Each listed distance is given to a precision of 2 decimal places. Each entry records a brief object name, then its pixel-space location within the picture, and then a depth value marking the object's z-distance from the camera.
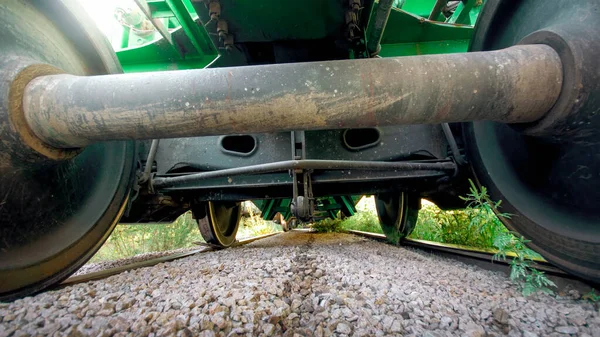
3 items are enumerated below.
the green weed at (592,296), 1.05
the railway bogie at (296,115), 0.94
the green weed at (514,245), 1.16
